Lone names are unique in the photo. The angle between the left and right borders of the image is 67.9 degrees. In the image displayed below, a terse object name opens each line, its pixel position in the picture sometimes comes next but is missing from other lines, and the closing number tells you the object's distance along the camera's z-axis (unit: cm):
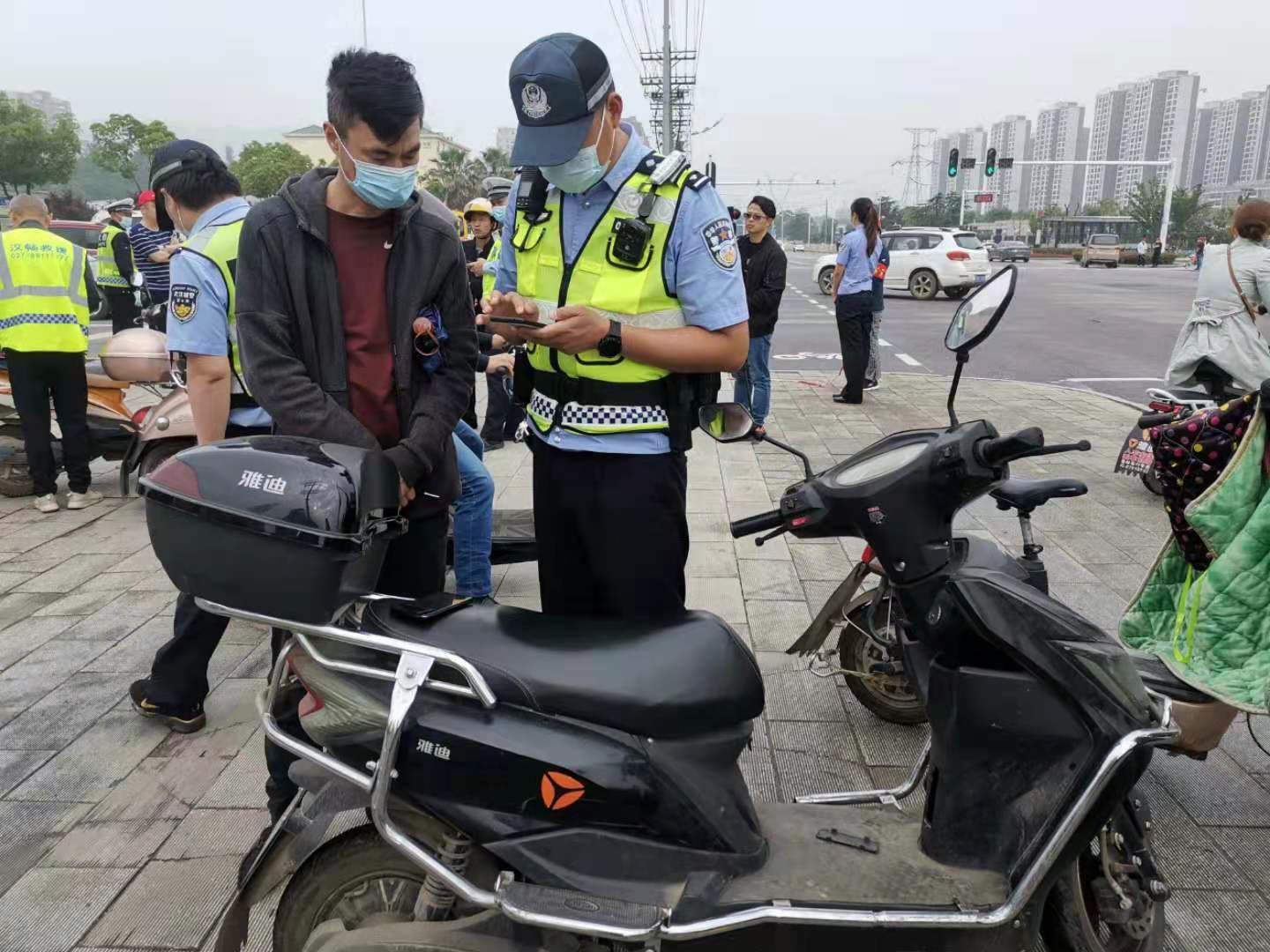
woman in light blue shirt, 873
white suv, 2092
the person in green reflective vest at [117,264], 1087
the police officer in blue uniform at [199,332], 265
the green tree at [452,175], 7006
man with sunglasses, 758
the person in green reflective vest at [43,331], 555
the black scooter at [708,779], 167
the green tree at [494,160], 7325
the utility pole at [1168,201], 5017
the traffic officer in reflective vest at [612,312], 212
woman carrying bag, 539
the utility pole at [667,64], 2513
